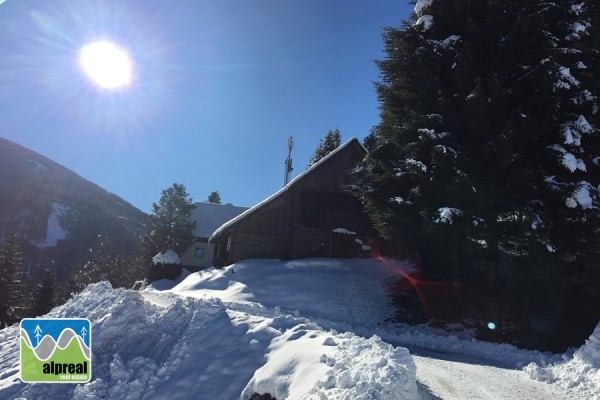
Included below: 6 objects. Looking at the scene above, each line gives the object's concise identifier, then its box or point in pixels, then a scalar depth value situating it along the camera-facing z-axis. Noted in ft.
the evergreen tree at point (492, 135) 39.83
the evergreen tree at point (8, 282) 99.71
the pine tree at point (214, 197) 203.10
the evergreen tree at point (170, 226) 107.24
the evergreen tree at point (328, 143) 132.98
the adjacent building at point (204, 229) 129.29
